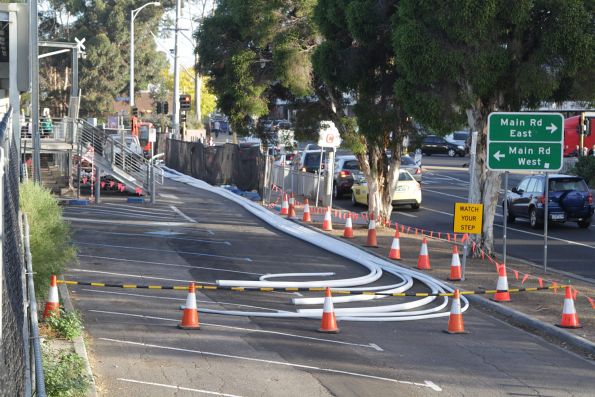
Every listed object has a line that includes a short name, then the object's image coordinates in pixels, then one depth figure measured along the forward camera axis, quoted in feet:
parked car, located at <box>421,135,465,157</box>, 248.93
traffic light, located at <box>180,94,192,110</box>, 195.83
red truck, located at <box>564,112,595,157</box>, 195.80
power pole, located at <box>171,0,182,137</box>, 196.95
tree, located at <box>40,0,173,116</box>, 286.46
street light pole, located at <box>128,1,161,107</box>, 208.58
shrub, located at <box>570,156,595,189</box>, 153.08
